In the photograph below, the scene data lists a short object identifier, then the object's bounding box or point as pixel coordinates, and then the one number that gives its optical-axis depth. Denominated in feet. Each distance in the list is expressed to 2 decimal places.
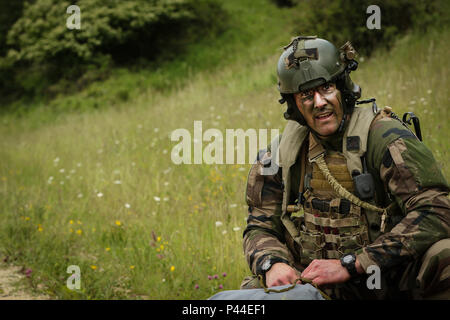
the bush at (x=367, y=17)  29.04
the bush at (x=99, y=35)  48.34
